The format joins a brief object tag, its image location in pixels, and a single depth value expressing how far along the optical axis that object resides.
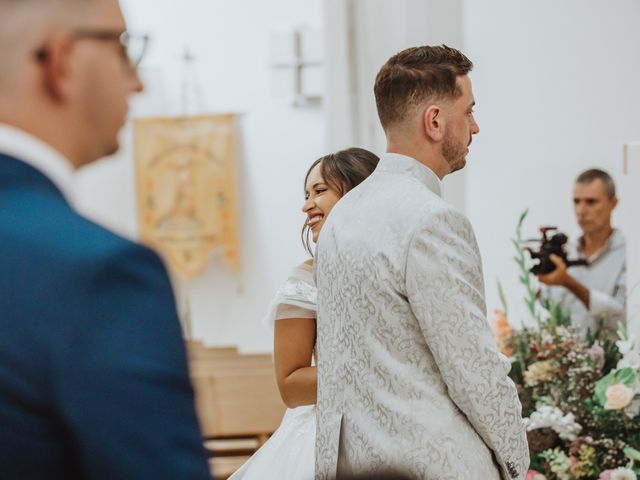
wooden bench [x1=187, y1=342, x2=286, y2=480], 7.95
